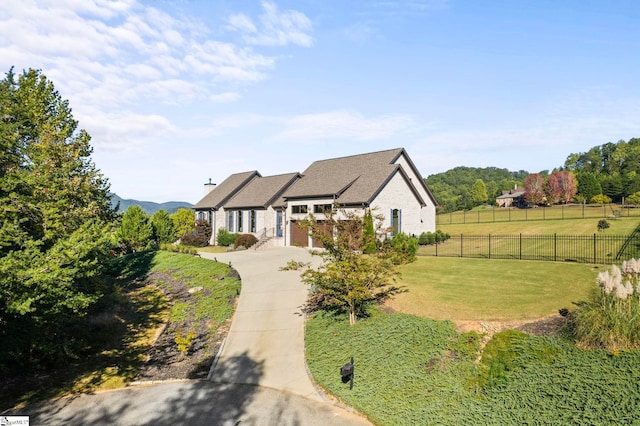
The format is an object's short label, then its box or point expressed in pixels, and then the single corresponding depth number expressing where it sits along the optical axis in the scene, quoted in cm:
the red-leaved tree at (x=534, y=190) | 7875
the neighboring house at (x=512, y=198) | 8899
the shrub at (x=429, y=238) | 3456
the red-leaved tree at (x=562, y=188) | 7650
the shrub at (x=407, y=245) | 2449
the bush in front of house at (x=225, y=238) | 3994
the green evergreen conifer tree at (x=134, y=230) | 3775
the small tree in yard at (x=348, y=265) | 1324
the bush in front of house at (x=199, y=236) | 4231
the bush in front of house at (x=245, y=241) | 3682
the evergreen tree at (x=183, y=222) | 4306
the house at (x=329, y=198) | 3198
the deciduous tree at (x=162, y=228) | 4091
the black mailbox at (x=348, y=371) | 980
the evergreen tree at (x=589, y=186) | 7444
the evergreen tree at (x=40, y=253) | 977
